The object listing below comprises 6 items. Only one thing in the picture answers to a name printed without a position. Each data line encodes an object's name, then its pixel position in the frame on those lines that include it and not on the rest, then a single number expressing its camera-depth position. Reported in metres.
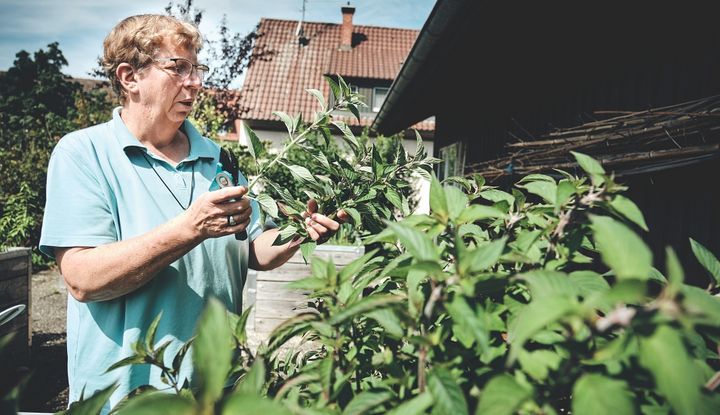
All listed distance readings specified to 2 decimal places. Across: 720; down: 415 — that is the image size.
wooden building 1.81
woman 1.42
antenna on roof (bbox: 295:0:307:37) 19.26
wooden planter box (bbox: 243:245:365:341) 5.45
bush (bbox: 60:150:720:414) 0.47
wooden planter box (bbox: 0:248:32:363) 4.05
